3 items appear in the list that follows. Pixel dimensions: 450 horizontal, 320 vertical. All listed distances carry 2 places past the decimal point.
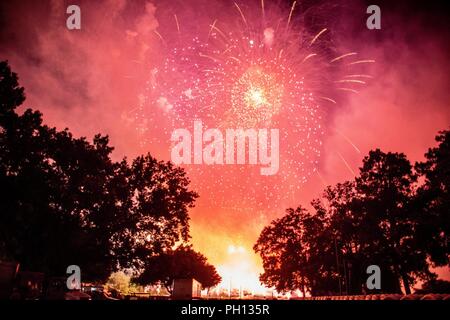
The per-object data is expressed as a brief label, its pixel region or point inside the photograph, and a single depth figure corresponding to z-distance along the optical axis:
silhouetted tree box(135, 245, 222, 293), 73.75
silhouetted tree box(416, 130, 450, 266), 31.17
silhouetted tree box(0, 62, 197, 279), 24.50
